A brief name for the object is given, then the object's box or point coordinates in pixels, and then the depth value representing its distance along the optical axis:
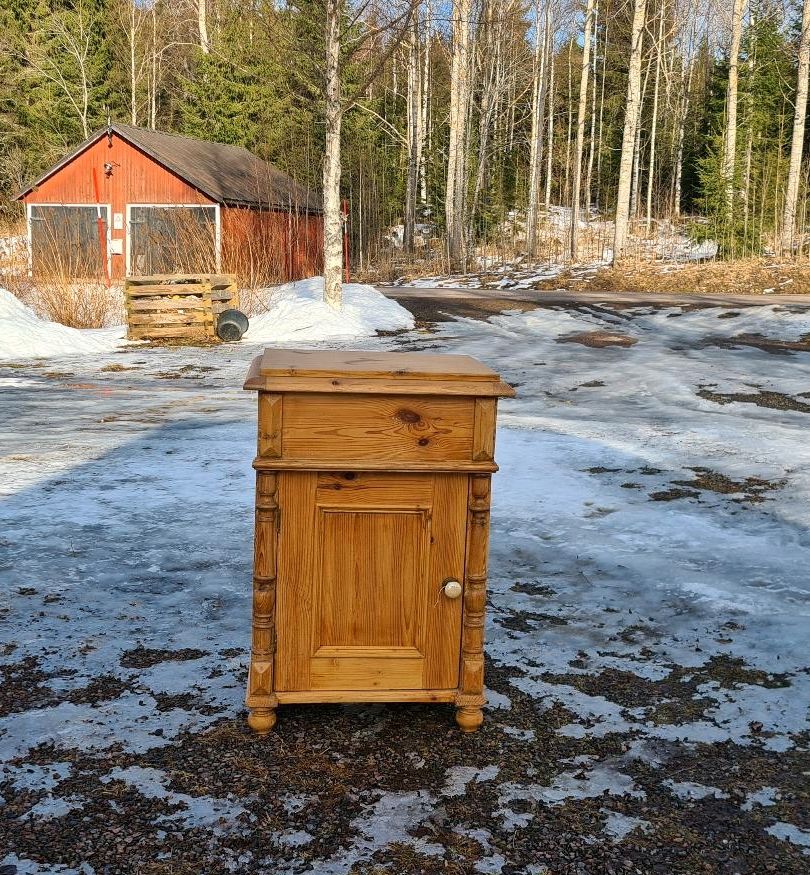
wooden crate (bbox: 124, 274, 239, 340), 16.94
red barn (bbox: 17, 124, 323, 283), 31.61
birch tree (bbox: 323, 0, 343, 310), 17.70
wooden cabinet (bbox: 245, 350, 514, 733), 3.31
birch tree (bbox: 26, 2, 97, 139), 43.50
